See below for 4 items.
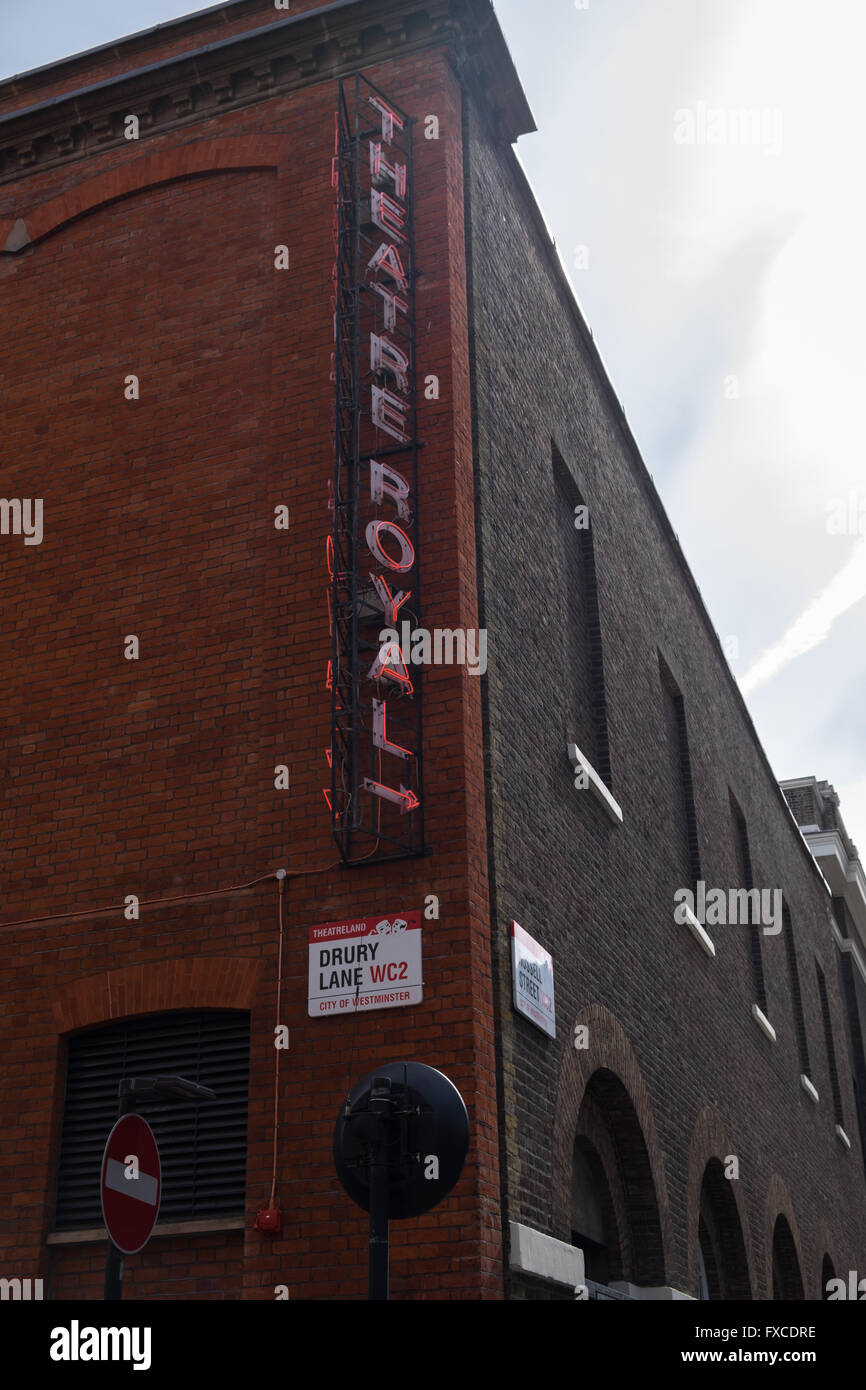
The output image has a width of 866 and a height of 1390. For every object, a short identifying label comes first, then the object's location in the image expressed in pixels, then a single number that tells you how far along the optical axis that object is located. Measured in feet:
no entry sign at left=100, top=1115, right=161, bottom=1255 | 23.32
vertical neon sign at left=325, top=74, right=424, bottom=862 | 30.19
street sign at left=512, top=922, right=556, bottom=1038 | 30.27
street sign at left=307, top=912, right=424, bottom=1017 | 28.45
